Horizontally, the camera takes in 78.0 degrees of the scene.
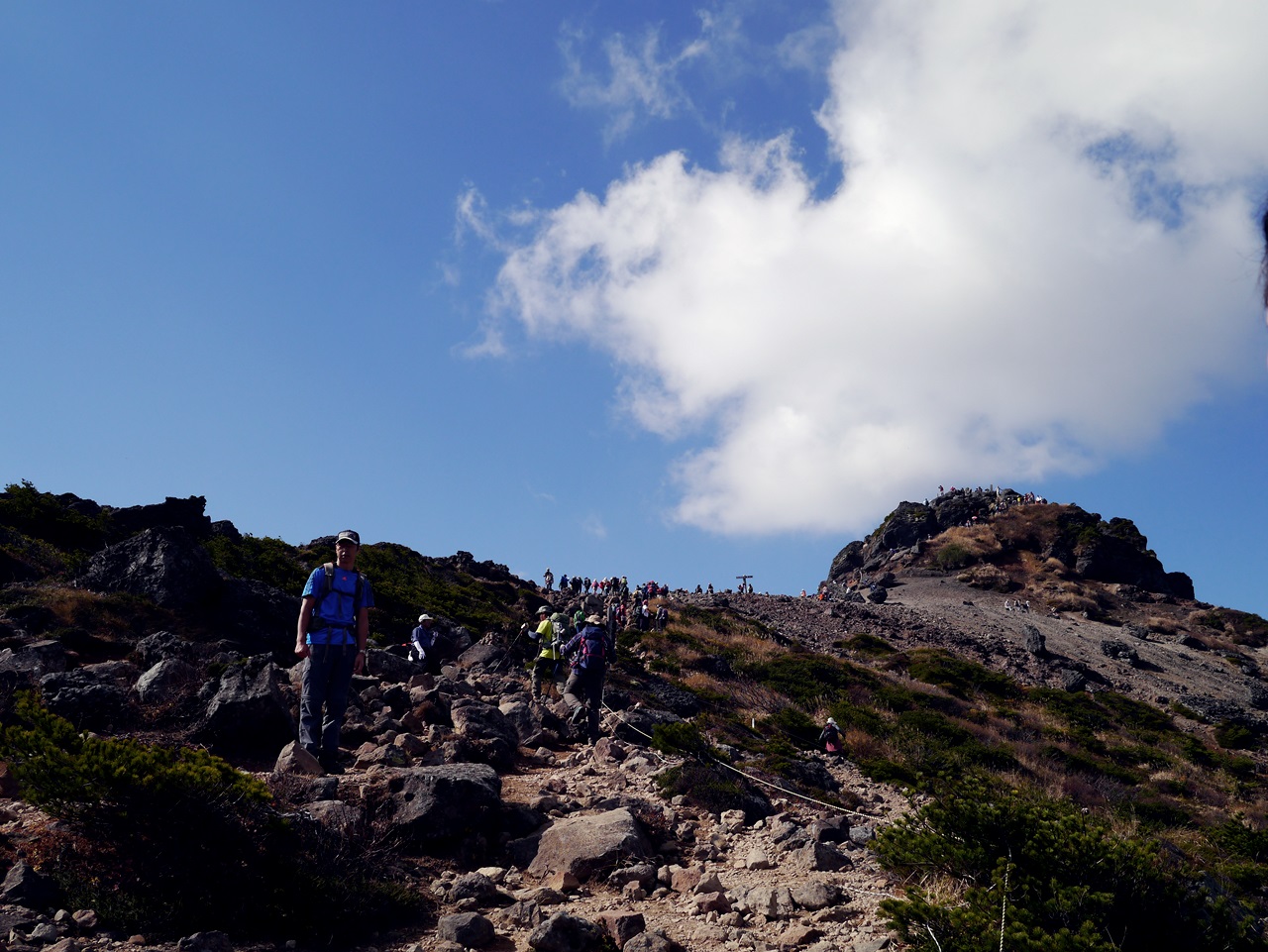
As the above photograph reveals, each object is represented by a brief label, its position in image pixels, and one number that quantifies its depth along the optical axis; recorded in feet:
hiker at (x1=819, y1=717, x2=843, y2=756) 41.52
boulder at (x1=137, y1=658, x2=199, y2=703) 22.11
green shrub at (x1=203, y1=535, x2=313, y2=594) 53.06
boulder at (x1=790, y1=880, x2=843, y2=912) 14.84
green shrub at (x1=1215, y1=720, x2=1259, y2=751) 85.40
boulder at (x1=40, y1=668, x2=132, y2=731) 20.27
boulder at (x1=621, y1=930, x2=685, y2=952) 12.53
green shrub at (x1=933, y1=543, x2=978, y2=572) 189.47
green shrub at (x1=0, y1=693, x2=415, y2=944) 12.28
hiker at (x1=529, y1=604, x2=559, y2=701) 37.63
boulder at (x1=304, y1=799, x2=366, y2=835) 15.28
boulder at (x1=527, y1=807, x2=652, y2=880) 16.08
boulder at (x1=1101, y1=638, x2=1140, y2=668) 122.42
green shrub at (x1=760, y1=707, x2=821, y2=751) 44.11
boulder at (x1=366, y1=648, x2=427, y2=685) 33.12
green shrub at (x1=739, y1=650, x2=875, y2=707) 61.98
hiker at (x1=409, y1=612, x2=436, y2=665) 38.63
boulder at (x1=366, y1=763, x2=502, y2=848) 16.35
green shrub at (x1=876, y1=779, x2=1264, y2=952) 11.44
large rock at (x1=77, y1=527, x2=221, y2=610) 36.55
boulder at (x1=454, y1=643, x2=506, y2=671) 42.73
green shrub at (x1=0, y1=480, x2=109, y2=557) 50.01
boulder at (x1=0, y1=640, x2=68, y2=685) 22.75
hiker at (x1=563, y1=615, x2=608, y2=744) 29.99
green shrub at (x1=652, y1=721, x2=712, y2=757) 27.09
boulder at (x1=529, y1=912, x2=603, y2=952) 12.48
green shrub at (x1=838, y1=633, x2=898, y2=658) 102.94
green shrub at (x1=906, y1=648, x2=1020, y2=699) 85.76
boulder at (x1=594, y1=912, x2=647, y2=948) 13.02
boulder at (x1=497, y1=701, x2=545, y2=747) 27.73
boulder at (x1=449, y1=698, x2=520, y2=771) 23.68
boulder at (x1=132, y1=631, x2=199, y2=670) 27.78
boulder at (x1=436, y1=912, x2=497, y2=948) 12.82
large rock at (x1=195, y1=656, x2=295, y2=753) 20.66
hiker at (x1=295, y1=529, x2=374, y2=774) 20.25
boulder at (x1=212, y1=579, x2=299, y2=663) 35.55
